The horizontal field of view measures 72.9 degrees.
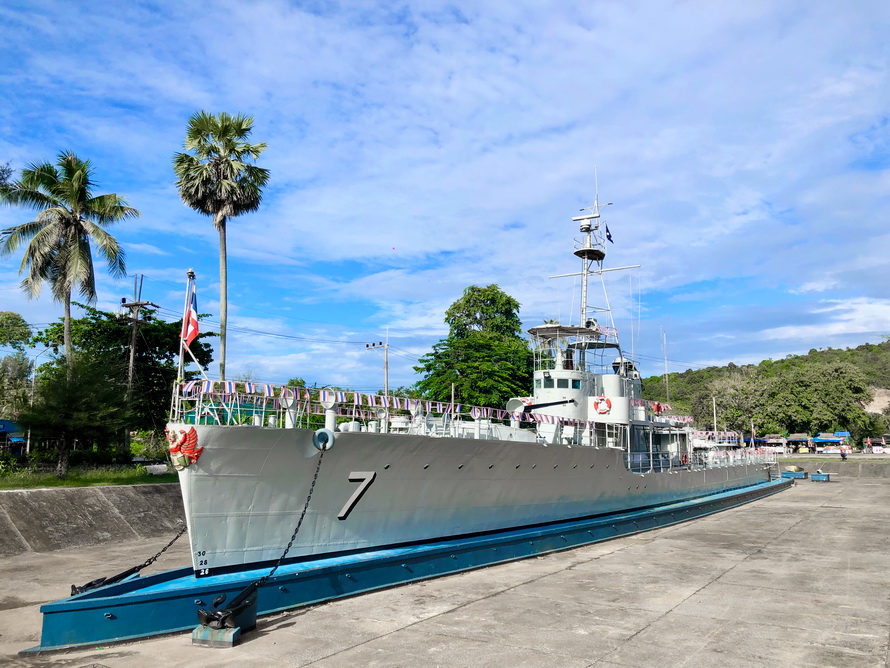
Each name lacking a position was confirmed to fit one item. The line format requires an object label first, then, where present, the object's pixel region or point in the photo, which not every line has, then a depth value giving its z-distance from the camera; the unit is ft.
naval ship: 33.14
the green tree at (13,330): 133.86
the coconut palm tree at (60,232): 73.10
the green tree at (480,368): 122.42
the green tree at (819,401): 209.46
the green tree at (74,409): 65.46
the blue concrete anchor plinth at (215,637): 25.79
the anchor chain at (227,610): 26.14
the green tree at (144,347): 96.27
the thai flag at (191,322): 35.27
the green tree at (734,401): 228.43
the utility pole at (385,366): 123.80
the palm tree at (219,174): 73.87
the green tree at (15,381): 70.55
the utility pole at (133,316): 89.21
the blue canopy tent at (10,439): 103.35
